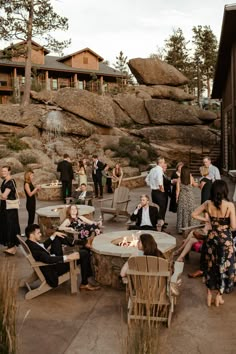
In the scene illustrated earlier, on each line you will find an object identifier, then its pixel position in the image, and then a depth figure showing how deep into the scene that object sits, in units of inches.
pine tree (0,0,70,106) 1119.3
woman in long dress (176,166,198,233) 360.2
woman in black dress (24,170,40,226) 362.3
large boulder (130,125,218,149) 1090.1
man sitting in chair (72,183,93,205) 486.9
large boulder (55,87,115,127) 1027.3
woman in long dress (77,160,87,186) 584.7
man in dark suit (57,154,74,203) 555.2
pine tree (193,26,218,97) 1903.3
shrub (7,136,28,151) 880.9
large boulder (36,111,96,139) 1001.5
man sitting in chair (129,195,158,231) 318.2
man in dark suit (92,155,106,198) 617.3
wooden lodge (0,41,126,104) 1616.6
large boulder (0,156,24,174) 758.5
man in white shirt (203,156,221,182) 379.2
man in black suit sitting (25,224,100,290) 226.4
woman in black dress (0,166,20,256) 317.1
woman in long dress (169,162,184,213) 401.7
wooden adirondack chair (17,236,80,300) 225.3
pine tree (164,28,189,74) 1772.9
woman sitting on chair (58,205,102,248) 296.9
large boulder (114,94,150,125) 1178.6
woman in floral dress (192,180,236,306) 202.8
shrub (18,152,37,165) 817.5
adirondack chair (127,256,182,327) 186.7
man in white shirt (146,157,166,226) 372.5
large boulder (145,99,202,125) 1160.2
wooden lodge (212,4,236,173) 622.8
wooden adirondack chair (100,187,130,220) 438.6
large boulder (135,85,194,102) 1252.5
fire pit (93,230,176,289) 242.1
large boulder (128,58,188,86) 1299.2
